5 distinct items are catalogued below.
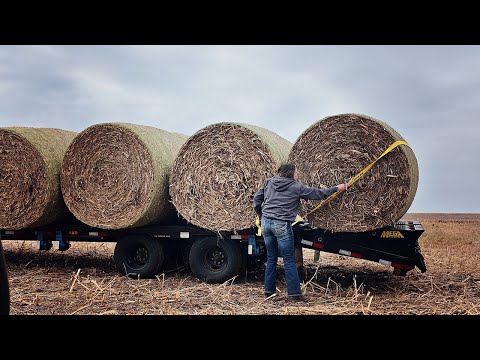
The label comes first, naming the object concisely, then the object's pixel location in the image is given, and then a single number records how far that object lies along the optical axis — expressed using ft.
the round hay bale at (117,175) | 29.60
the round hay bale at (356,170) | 25.13
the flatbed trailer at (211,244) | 26.18
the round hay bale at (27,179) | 31.35
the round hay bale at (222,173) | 28.27
